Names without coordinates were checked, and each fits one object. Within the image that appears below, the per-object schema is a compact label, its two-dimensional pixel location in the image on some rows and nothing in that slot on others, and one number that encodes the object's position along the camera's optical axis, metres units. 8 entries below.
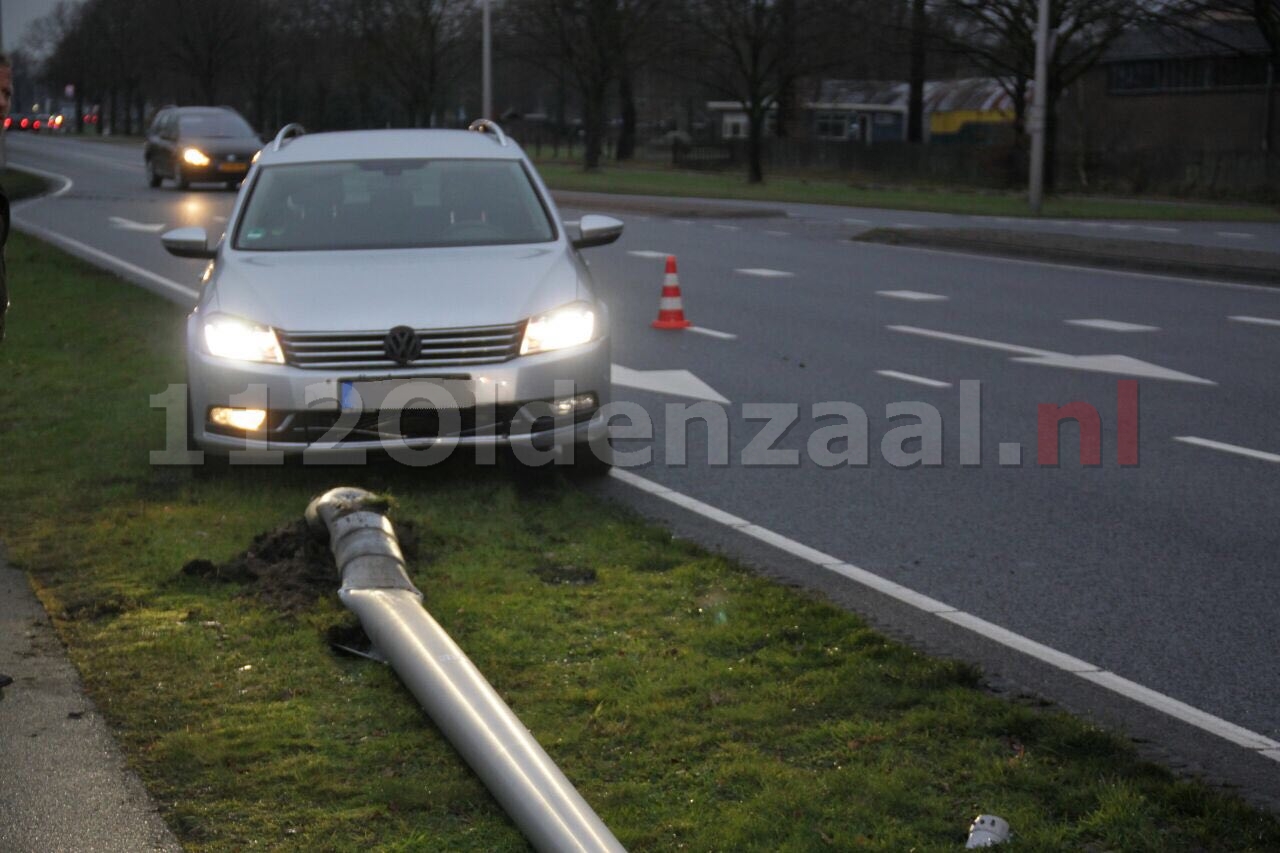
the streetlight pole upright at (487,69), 48.00
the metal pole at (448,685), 3.83
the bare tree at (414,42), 71.06
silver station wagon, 7.45
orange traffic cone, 14.10
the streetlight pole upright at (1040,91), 29.09
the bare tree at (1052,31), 43.03
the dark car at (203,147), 37.31
